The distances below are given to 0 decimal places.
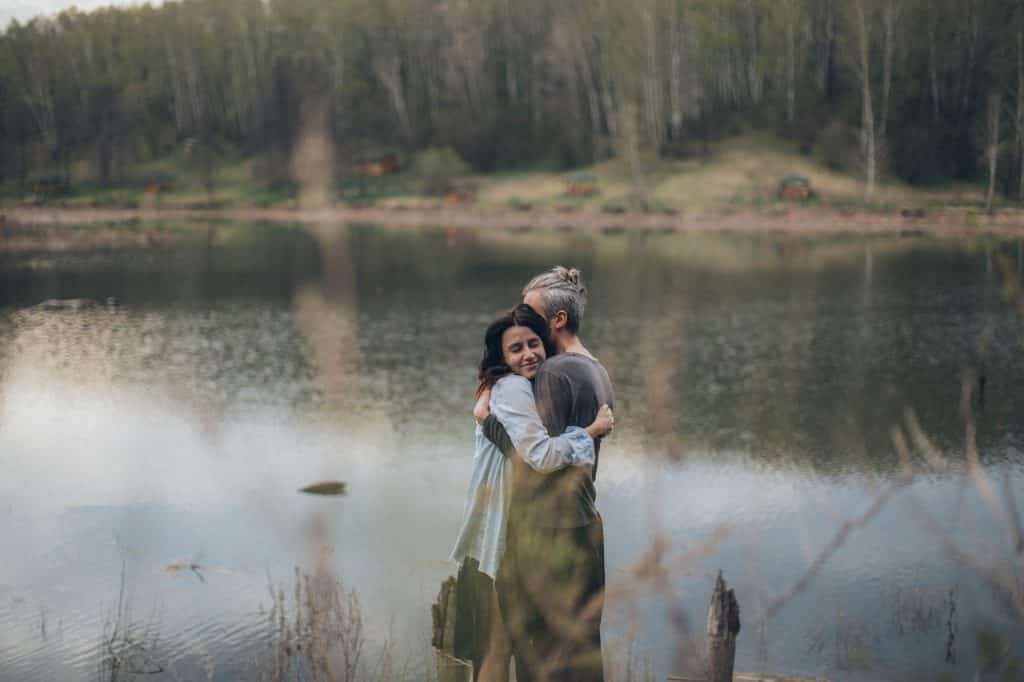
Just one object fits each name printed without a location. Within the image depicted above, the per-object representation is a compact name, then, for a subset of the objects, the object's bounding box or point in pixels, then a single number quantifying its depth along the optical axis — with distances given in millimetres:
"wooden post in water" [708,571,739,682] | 3516
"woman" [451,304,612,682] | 4340
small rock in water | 10680
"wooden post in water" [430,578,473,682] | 5723
